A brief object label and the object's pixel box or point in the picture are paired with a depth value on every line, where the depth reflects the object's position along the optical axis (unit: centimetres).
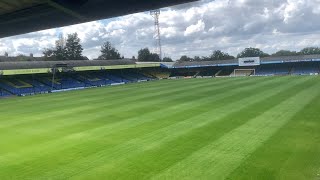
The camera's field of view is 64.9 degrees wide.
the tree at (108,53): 9605
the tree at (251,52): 11066
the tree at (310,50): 10431
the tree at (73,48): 9201
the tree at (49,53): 8727
